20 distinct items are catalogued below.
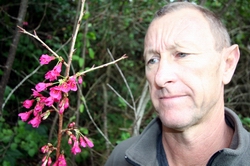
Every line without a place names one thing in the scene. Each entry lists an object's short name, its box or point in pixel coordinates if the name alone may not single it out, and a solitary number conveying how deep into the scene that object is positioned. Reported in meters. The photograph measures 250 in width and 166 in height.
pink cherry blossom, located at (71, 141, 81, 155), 0.67
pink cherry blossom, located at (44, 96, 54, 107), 0.62
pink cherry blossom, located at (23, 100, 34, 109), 0.68
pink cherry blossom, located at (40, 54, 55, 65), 0.68
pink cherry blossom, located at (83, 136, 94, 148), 0.69
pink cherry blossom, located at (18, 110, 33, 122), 0.71
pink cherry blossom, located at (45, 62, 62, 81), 0.64
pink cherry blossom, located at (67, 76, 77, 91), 0.61
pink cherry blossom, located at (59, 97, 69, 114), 0.61
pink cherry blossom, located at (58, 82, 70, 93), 0.61
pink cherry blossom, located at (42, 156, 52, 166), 0.63
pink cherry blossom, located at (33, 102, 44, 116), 0.64
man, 0.75
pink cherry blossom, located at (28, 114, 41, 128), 0.64
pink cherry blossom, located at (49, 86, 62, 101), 0.62
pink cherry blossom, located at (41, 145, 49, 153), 0.63
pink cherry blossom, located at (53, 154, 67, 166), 0.61
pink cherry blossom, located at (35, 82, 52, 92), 0.63
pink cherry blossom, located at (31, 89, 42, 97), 0.65
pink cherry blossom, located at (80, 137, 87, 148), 0.69
